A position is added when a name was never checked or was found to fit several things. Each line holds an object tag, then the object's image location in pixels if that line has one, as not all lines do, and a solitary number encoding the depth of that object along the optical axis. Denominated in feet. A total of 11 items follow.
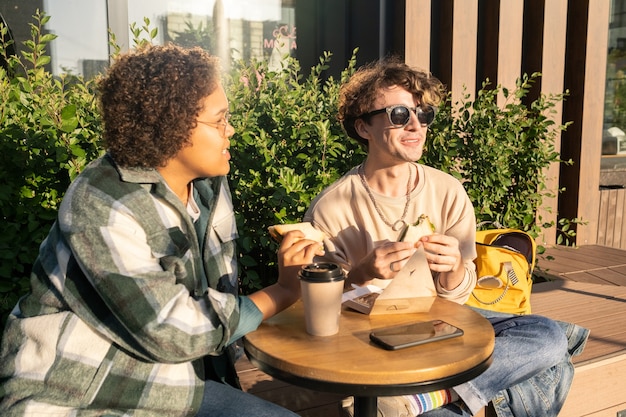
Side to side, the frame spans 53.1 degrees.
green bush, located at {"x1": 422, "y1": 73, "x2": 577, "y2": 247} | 13.66
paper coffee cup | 5.05
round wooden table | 4.65
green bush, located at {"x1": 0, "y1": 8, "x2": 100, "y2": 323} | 9.33
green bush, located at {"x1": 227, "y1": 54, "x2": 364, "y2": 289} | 10.77
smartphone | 5.12
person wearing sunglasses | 6.57
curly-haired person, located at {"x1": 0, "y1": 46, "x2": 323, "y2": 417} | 4.77
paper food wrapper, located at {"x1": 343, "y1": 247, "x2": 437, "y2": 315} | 5.36
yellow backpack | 8.14
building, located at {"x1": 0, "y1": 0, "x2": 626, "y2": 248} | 17.24
